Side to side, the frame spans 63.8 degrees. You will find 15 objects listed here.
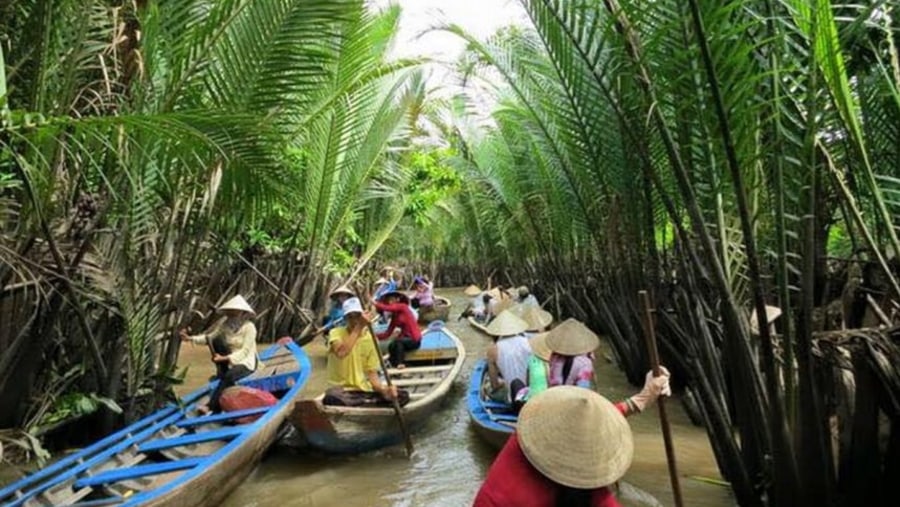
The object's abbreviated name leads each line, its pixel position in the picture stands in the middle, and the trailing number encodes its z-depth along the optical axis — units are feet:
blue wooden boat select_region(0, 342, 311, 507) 14.23
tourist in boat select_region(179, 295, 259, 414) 22.24
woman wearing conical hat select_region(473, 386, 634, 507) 7.07
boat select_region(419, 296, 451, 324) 59.77
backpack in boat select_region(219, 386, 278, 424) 21.21
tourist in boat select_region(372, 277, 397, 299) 54.37
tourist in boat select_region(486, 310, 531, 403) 21.71
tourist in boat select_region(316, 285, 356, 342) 31.63
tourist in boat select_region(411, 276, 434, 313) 58.75
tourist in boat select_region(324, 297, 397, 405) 21.51
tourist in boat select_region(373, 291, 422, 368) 30.55
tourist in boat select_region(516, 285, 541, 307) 37.34
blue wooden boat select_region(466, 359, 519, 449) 19.98
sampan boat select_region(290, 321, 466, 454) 19.94
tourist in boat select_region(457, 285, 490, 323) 54.13
